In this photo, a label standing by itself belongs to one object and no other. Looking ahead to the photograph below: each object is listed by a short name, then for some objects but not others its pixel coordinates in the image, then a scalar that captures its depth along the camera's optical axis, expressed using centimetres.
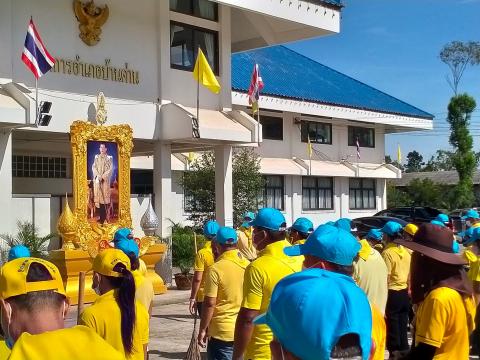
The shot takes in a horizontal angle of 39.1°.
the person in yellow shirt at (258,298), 488
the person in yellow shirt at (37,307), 220
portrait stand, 1456
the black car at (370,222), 2817
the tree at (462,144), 4484
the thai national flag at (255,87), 1944
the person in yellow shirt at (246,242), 1234
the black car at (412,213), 3128
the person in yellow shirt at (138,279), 589
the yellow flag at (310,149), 3247
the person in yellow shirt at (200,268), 912
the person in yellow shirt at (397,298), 854
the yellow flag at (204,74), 1655
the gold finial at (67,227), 1451
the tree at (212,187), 2217
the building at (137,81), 1444
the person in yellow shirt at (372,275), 686
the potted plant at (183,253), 1711
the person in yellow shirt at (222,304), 620
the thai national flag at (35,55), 1324
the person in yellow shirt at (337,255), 337
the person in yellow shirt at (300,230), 743
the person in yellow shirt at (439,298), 364
